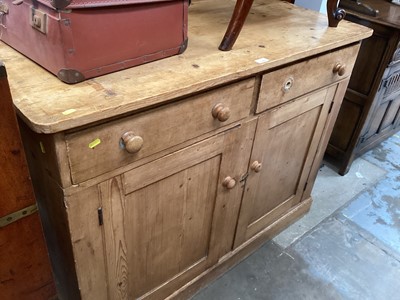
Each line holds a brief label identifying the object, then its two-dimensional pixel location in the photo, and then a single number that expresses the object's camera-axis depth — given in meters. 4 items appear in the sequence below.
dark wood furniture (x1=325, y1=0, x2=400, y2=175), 1.74
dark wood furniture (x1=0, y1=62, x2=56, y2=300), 0.69
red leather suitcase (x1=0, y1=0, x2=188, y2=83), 0.74
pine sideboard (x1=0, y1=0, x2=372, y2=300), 0.78
